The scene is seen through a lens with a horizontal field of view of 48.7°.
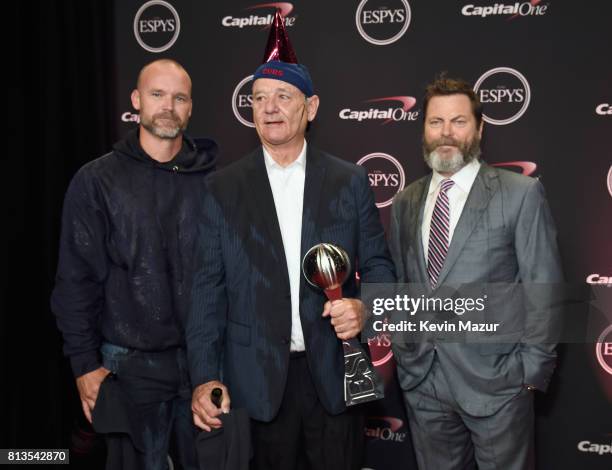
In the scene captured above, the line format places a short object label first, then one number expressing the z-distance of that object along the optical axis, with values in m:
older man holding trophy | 2.23
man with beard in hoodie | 2.66
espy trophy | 2.11
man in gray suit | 2.53
